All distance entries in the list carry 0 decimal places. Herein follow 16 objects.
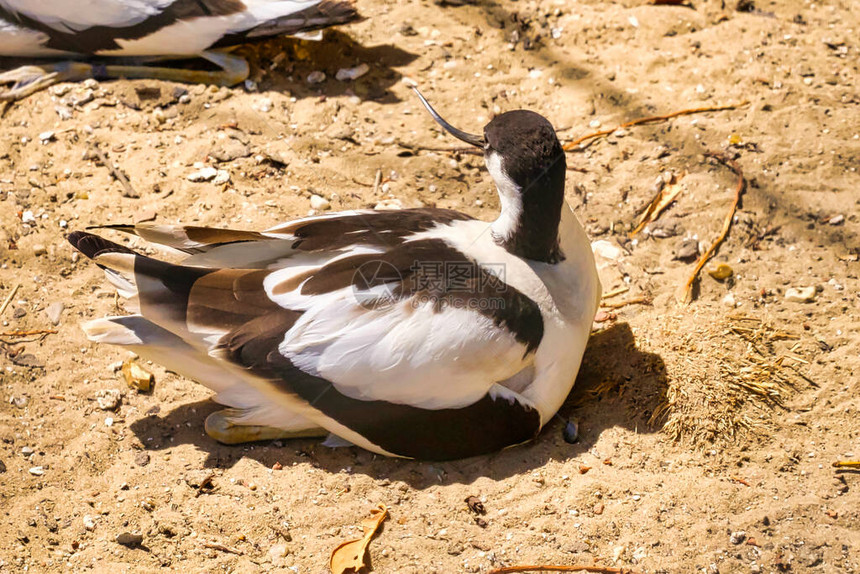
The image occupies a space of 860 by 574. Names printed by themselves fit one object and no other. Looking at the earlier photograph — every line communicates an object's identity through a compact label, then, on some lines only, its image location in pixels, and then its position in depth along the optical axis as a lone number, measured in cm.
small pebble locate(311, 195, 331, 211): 828
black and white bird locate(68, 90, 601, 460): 585
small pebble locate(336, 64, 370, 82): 980
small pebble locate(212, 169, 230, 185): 844
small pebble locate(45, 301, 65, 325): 737
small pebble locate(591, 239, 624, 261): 810
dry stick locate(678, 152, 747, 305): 764
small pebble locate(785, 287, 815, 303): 744
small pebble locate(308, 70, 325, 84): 973
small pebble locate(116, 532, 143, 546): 582
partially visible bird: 908
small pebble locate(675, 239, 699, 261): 795
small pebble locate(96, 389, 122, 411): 679
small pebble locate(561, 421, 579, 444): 659
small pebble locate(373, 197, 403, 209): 837
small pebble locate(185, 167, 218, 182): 847
